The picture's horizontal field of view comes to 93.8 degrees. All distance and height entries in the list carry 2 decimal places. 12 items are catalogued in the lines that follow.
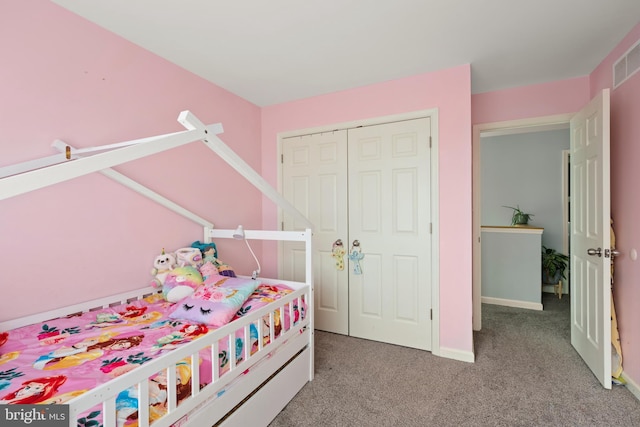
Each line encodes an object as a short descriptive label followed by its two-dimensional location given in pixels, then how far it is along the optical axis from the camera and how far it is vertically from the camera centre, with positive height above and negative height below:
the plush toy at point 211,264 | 2.10 -0.39
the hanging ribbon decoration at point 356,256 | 2.82 -0.43
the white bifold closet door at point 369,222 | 2.58 -0.11
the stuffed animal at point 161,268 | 2.04 -0.39
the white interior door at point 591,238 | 1.92 -0.22
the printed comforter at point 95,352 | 0.96 -0.58
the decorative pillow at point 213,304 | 1.56 -0.50
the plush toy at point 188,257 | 2.16 -0.33
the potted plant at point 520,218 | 4.20 -0.13
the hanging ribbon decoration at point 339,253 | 2.90 -0.41
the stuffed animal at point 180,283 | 1.87 -0.46
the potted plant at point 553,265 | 3.97 -0.76
